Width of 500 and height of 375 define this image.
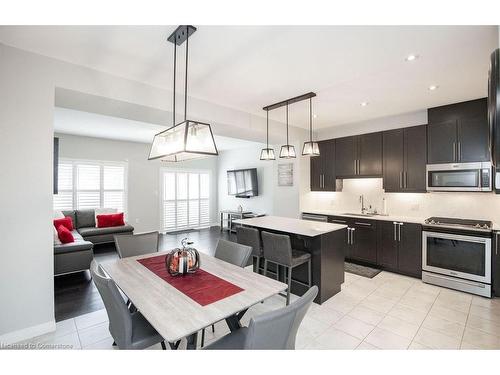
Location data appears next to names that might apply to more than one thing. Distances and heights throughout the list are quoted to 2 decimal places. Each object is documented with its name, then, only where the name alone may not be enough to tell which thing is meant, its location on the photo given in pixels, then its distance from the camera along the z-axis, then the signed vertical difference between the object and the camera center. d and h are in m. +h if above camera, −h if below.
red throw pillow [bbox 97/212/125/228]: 5.78 -0.79
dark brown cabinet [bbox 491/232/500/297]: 2.95 -0.91
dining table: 1.30 -0.71
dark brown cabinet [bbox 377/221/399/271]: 3.79 -0.92
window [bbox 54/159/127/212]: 5.89 +0.08
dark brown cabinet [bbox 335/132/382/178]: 4.27 +0.62
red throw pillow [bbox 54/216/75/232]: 4.84 -0.70
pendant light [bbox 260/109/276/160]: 3.61 +0.52
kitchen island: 2.90 -0.79
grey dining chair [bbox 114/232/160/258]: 2.67 -0.65
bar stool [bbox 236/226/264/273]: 3.13 -0.68
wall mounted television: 7.30 +0.18
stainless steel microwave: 3.21 +0.18
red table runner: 1.56 -0.70
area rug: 3.82 -1.36
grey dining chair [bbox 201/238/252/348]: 2.32 -0.66
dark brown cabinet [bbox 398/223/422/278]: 3.57 -0.92
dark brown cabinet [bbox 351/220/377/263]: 4.01 -0.89
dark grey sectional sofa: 3.58 -1.05
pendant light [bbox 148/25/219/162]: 1.79 +0.41
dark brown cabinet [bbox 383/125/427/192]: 3.79 +0.50
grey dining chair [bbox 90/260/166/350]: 1.48 -0.88
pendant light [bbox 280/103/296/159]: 3.42 +0.52
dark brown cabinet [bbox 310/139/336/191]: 4.88 +0.43
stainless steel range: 3.02 -0.88
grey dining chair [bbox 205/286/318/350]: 1.06 -0.65
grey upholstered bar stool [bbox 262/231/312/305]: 2.72 -0.78
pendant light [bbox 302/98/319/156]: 3.32 +0.55
